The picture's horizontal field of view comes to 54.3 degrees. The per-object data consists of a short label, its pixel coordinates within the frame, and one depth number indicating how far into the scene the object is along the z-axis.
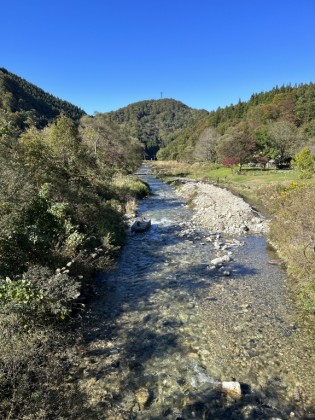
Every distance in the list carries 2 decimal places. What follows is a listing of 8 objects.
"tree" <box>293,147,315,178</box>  42.12
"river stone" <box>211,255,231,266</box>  15.92
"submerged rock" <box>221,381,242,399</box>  7.33
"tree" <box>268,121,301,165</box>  67.50
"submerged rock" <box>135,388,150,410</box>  7.10
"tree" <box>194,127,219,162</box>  99.06
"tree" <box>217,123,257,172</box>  65.12
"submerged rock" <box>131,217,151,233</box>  22.27
